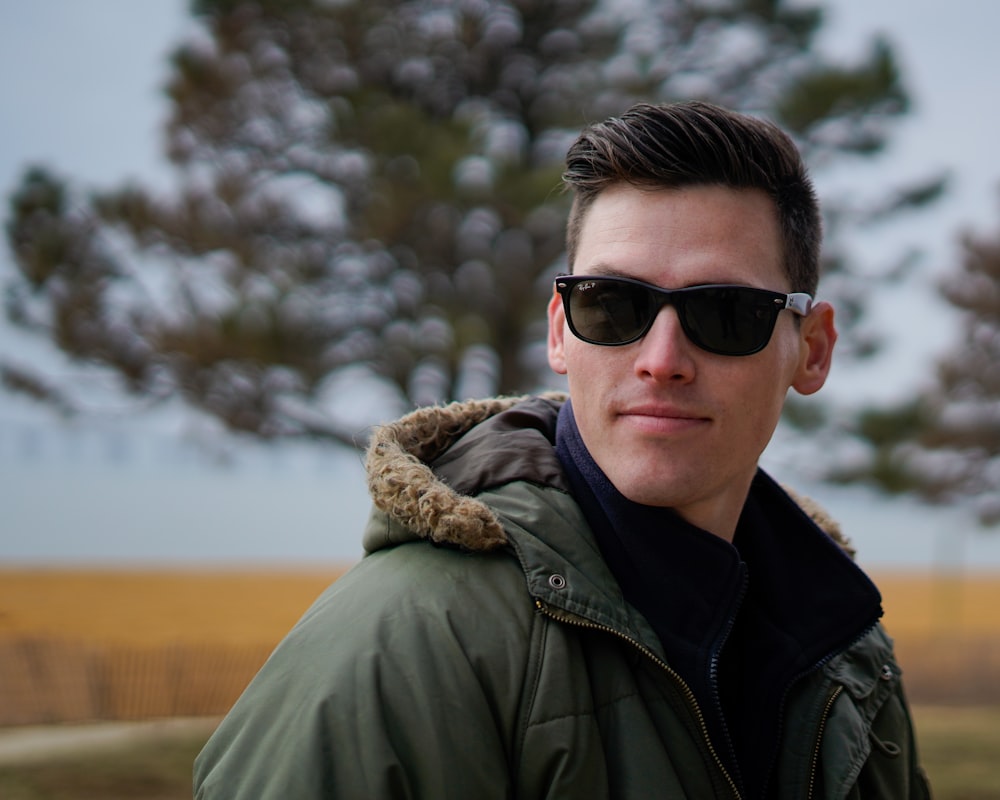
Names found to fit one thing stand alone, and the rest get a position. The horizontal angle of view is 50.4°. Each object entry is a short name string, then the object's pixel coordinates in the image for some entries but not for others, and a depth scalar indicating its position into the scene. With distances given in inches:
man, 50.4
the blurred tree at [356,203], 324.5
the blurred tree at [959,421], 354.0
